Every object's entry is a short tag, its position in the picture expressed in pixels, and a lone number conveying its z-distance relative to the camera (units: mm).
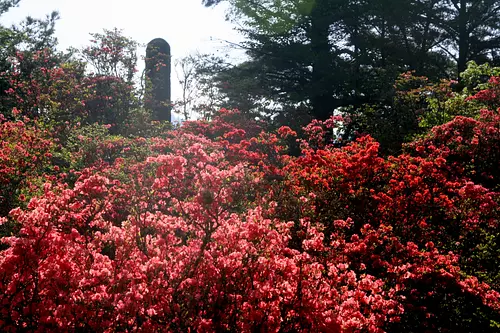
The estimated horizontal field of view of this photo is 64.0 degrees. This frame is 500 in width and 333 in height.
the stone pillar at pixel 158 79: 18562
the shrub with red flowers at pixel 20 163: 7402
